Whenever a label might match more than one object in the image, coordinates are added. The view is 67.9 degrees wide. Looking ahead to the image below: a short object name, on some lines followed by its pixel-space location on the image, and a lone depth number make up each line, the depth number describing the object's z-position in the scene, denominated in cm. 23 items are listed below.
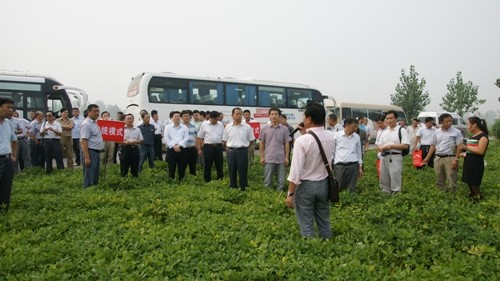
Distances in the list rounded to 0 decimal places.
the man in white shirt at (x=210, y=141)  919
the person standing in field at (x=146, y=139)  1089
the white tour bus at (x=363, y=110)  2852
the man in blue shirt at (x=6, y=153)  596
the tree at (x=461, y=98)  4325
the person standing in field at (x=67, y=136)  1130
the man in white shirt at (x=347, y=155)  725
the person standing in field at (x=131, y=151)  912
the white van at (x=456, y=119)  2916
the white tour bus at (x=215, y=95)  1806
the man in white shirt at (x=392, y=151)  717
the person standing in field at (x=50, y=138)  1061
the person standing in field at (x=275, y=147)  818
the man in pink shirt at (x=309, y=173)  429
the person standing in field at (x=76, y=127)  1192
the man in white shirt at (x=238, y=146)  827
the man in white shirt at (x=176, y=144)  921
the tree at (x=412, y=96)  3853
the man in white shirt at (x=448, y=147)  769
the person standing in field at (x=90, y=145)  758
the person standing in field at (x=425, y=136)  1061
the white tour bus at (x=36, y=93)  1644
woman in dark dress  689
